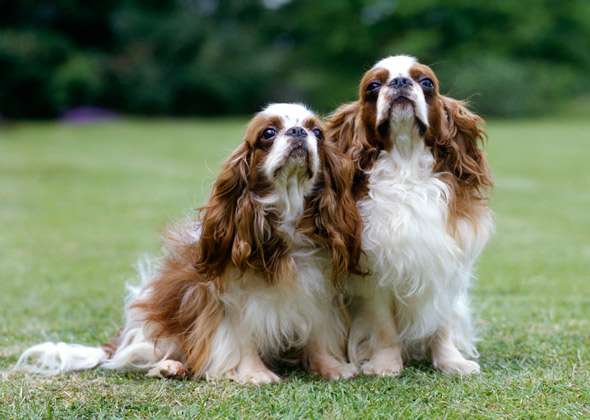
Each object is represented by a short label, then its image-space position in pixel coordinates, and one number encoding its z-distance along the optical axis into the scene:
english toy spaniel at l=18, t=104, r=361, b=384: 3.50
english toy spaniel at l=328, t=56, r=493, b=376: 3.60
